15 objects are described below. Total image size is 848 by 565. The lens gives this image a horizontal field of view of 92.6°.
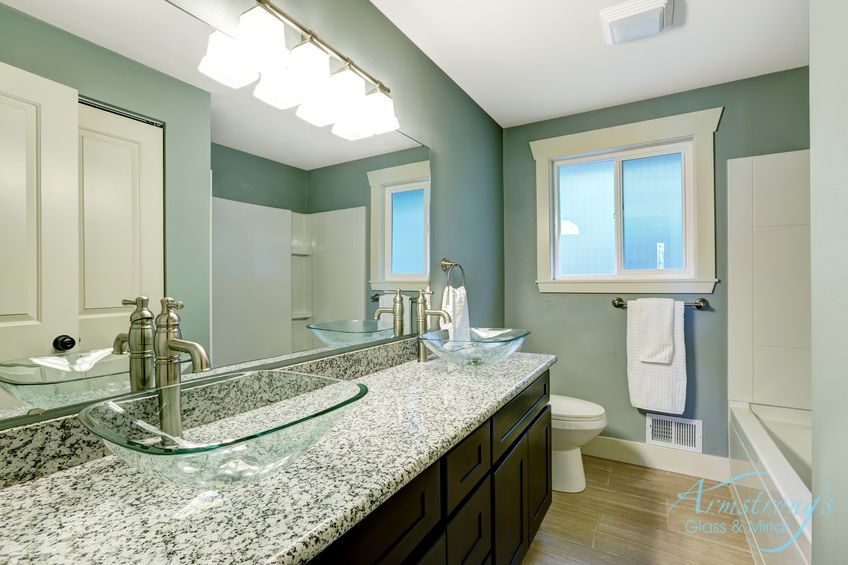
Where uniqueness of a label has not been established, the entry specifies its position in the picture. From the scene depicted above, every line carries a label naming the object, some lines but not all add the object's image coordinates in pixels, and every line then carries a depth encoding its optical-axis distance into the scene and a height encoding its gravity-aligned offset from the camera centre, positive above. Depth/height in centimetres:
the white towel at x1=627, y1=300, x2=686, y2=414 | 238 -57
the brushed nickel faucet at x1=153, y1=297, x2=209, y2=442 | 83 -17
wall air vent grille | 244 -93
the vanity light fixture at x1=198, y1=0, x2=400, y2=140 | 114 +69
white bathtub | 123 -76
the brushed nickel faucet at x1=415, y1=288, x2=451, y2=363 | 188 -14
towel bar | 240 -14
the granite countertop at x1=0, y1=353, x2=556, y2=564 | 53 -35
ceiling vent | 169 +114
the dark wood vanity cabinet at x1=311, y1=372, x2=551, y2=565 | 74 -55
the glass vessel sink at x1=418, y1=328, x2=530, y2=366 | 155 -26
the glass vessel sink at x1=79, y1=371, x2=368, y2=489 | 59 -27
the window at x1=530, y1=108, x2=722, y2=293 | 242 +48
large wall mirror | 81 +35
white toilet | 216 -83
